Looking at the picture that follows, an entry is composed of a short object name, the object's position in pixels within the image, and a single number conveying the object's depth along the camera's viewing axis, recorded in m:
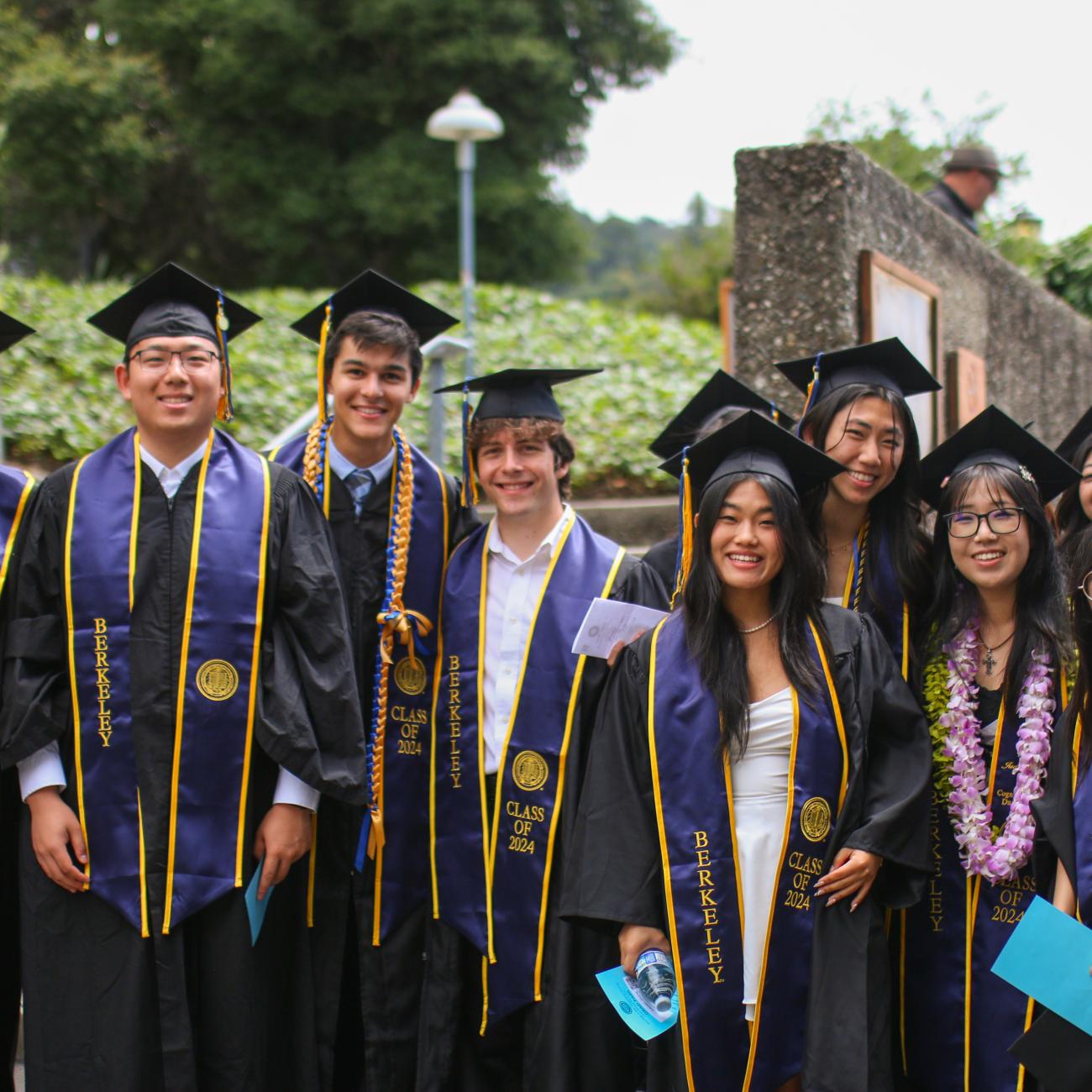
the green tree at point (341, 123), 19.36
